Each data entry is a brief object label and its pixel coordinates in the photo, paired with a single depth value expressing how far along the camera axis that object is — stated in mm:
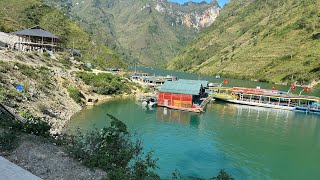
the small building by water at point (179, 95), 45761
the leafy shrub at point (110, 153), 12005
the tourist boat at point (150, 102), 47435
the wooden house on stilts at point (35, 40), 56721
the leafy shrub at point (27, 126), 14156
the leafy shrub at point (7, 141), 11816
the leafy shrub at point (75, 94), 41508
